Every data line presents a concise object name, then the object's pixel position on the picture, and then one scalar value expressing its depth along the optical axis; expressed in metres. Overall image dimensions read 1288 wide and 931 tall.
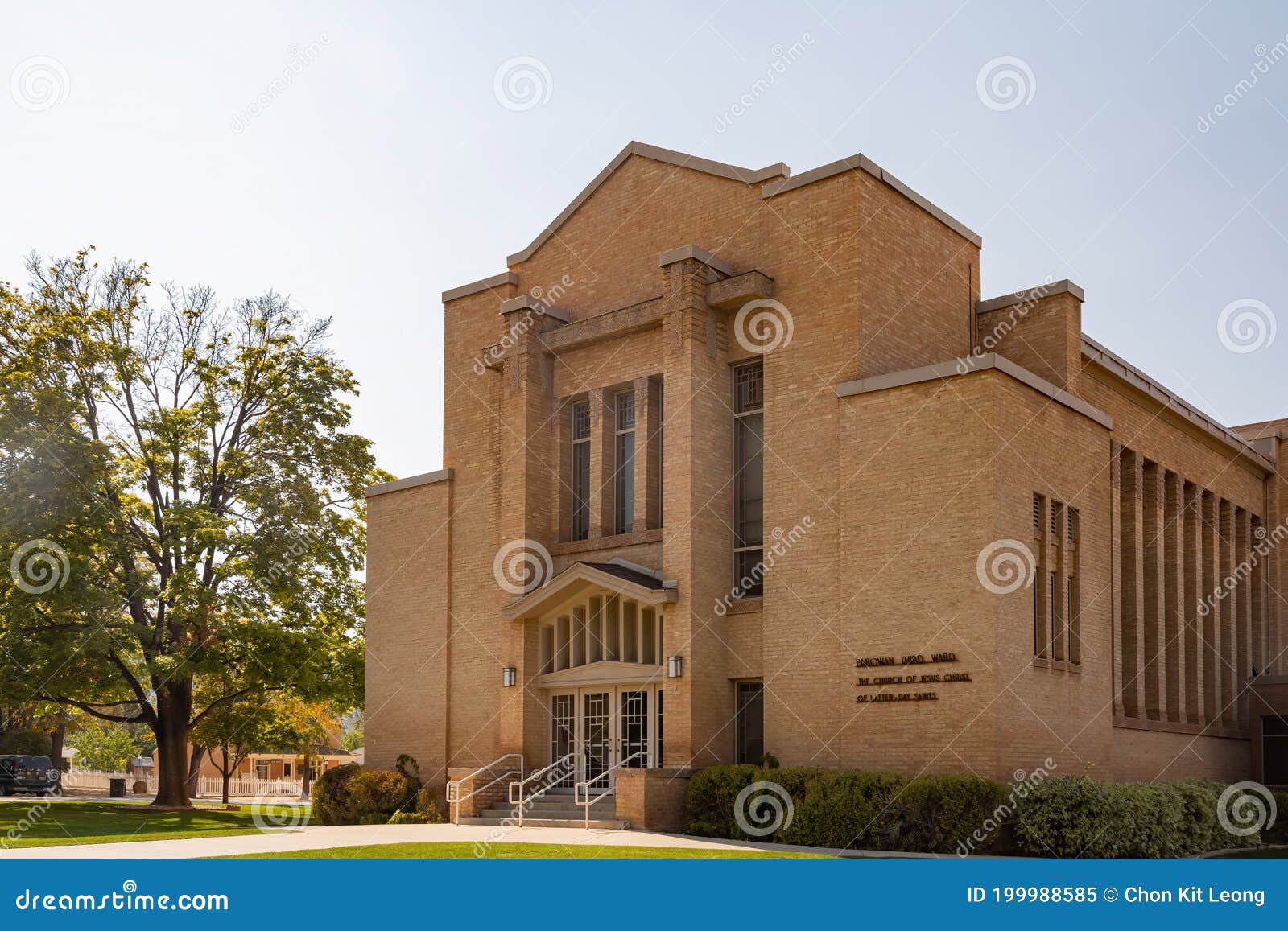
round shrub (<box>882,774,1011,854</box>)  20.28
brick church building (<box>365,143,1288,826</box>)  22.41
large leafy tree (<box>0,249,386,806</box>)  34.00
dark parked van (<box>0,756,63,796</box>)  49.00
